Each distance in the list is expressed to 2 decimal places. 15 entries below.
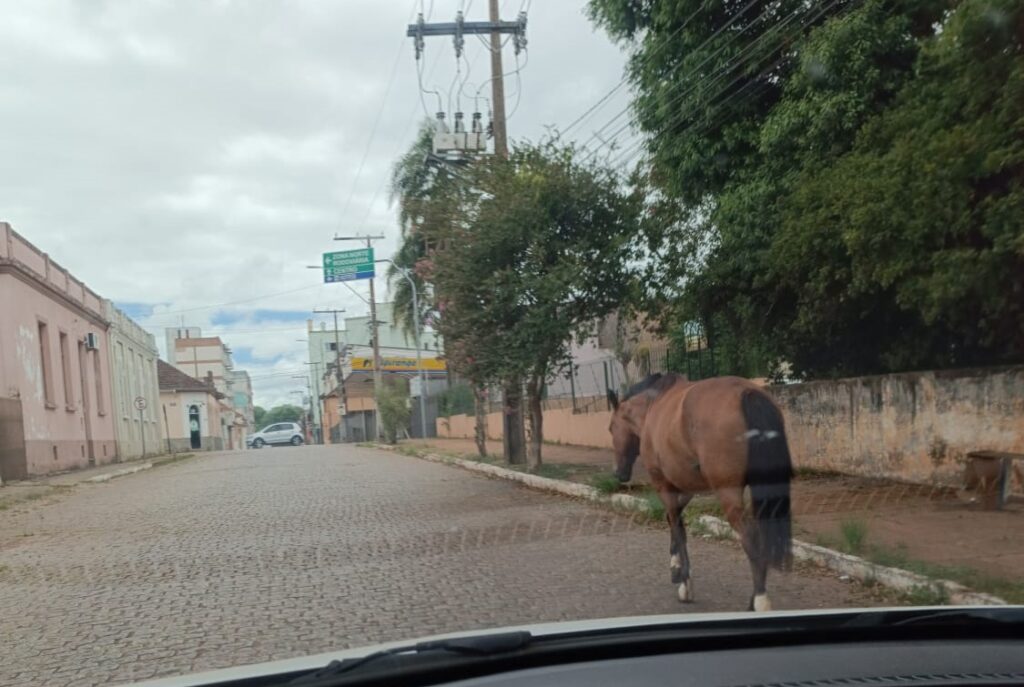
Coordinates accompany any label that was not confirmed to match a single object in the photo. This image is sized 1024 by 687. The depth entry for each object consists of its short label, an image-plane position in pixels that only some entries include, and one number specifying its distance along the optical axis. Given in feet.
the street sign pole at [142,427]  130.18
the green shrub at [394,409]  116.06
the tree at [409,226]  68.64
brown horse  18.17
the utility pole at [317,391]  321.32
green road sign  138.31
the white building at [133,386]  116.57
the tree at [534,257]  45.70
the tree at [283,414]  552.41
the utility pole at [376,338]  124.26
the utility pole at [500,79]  55.11
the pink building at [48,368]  71.82
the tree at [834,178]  27.61
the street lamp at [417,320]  117.08
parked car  200.44
